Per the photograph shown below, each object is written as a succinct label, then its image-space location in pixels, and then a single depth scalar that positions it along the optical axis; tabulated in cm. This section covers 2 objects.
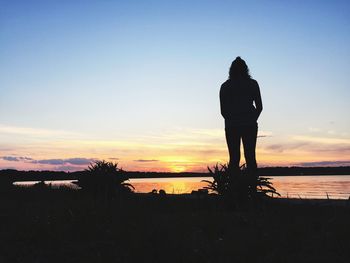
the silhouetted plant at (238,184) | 766
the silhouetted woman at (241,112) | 868
